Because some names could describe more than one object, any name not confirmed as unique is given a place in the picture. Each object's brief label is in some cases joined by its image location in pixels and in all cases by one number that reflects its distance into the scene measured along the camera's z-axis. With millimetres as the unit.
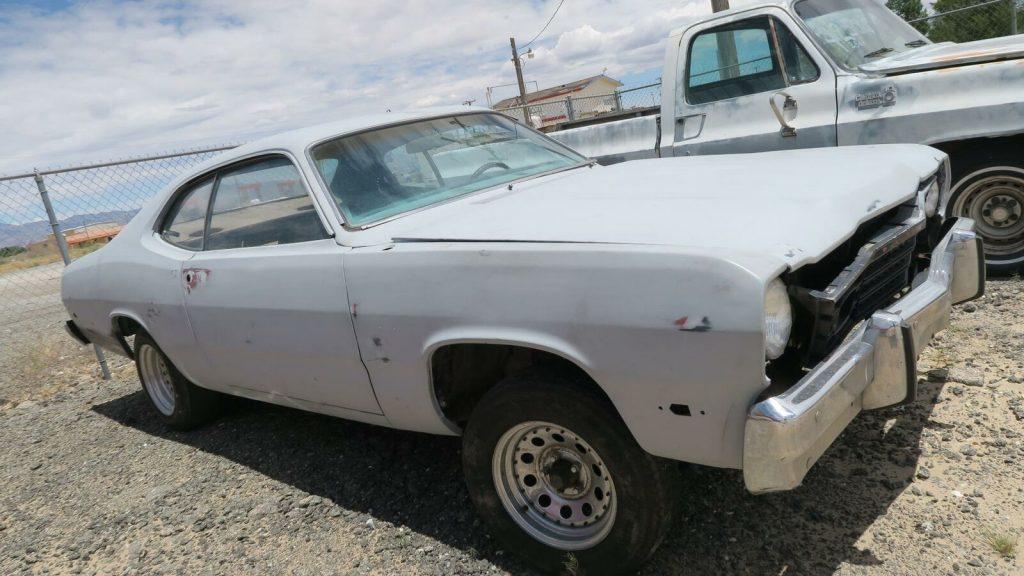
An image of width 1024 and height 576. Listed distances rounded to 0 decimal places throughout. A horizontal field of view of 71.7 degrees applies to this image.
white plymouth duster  1888
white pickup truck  4223
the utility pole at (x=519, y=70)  27147
